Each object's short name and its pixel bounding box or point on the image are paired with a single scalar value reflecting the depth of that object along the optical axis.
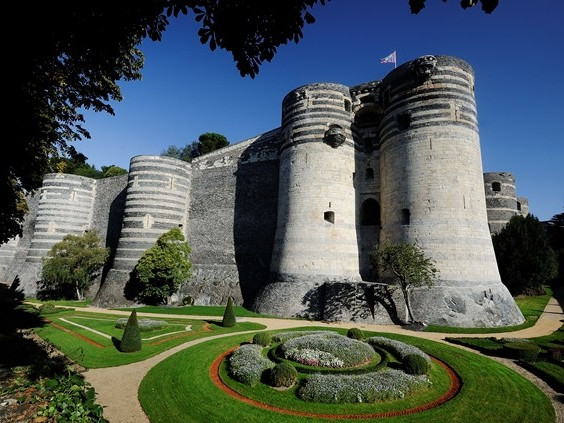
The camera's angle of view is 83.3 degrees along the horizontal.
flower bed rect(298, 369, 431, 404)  9.22
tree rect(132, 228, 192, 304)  25.59
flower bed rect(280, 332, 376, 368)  11.63
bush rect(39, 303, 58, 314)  21.83
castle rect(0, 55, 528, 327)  19.02
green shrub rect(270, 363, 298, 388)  10.07
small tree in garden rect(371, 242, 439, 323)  17.89
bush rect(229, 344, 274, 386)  10.47
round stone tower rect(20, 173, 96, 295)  32.25
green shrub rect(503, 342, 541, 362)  12.27
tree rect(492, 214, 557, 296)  27.23
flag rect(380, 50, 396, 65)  25.02
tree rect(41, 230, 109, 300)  28.53
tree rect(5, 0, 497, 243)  3.95
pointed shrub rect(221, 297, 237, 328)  18.47
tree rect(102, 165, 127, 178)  58.97
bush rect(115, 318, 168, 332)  17.11
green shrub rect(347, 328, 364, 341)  14.77
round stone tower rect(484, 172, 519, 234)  31.67
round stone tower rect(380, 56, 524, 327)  18.06
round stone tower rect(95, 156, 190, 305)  27.05
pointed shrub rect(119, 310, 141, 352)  13.66
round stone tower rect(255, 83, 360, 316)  21.77
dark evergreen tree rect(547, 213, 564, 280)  39.12
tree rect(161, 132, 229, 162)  56.12
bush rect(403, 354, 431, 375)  10.70
